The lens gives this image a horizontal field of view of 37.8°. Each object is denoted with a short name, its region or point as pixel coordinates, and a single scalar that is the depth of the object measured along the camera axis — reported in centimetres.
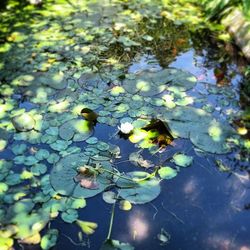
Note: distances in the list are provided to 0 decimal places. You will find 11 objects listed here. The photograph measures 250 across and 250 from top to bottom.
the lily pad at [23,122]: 296
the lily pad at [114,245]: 213
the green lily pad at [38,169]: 259
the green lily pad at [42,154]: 271
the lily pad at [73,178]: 243
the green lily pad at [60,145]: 279
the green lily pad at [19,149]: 277
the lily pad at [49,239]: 214
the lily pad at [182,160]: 271
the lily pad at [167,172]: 261
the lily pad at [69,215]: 229
